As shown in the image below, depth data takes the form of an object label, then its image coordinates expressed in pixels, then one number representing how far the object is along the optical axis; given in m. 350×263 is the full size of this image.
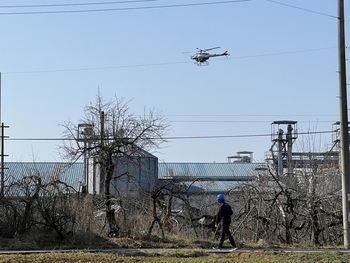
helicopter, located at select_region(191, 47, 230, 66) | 48.38
